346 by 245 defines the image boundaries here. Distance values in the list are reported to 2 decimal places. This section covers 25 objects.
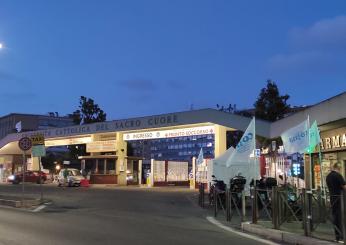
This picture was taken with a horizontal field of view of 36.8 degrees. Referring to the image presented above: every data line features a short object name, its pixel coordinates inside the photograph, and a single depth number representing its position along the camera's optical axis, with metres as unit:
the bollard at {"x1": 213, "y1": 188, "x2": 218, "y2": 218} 19.59
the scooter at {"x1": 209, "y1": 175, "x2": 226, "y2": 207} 21.02
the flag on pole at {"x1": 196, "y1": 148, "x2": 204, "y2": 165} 36.84
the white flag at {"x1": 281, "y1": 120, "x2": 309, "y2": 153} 14.20
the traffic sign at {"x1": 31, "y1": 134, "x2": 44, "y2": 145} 25.70
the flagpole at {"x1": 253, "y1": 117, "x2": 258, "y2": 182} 16.55
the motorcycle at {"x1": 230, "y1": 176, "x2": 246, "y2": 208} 21.58
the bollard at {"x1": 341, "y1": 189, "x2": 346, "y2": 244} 10.86
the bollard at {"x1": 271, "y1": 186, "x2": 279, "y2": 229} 14.01
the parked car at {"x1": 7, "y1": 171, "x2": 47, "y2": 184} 57.16
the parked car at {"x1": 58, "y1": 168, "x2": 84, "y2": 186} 47.44
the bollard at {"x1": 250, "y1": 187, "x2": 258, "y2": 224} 15.35
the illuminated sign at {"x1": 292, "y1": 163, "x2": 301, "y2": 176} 26.11
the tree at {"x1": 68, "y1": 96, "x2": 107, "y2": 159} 71.06
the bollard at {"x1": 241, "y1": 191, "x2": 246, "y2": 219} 16.90
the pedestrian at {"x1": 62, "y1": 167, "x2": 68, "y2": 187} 47.50
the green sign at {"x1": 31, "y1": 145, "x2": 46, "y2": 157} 25.52
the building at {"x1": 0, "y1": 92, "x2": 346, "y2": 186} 22.28
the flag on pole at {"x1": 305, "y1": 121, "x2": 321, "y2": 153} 14.95
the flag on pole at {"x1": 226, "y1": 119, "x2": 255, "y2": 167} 16.58
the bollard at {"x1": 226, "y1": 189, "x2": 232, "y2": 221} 17.64
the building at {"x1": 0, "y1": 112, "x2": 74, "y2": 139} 130.50
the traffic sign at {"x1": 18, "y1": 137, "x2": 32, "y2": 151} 24.28
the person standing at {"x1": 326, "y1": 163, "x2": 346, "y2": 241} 11.55
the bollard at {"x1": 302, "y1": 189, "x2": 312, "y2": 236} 12.50
